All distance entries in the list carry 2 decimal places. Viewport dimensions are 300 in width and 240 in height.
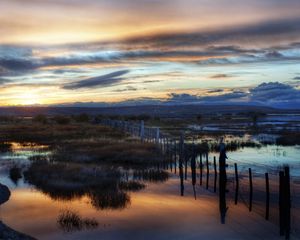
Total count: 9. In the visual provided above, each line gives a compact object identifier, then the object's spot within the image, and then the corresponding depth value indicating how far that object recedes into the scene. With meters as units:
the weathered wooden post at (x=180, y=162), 18.45
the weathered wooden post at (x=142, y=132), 39.79
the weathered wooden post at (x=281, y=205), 12.66
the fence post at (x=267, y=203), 14.46
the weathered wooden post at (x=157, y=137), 34.02
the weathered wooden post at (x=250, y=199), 15.56
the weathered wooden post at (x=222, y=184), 15.16
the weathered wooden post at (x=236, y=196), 16.72
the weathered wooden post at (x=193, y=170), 19.55
